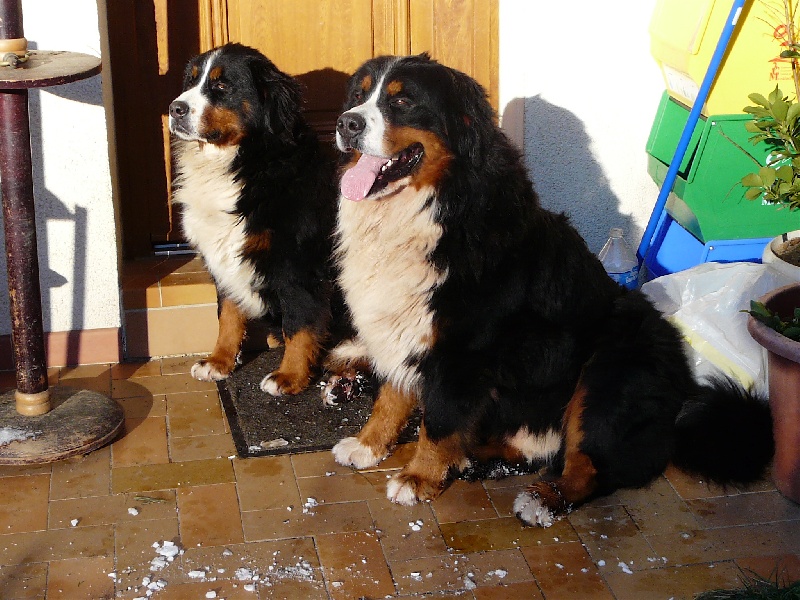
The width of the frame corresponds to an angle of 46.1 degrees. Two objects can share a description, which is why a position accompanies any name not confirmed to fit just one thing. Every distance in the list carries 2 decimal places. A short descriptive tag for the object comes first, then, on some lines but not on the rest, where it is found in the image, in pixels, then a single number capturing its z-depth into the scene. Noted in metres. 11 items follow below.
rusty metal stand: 2.70
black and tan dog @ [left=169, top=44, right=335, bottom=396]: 3.11
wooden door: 3.62
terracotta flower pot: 2.71
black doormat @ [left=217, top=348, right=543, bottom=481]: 3.09
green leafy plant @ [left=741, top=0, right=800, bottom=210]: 3.04
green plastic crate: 3.42
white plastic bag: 3.13
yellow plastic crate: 3.33
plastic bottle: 3.81
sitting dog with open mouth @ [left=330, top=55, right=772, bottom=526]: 2.57
